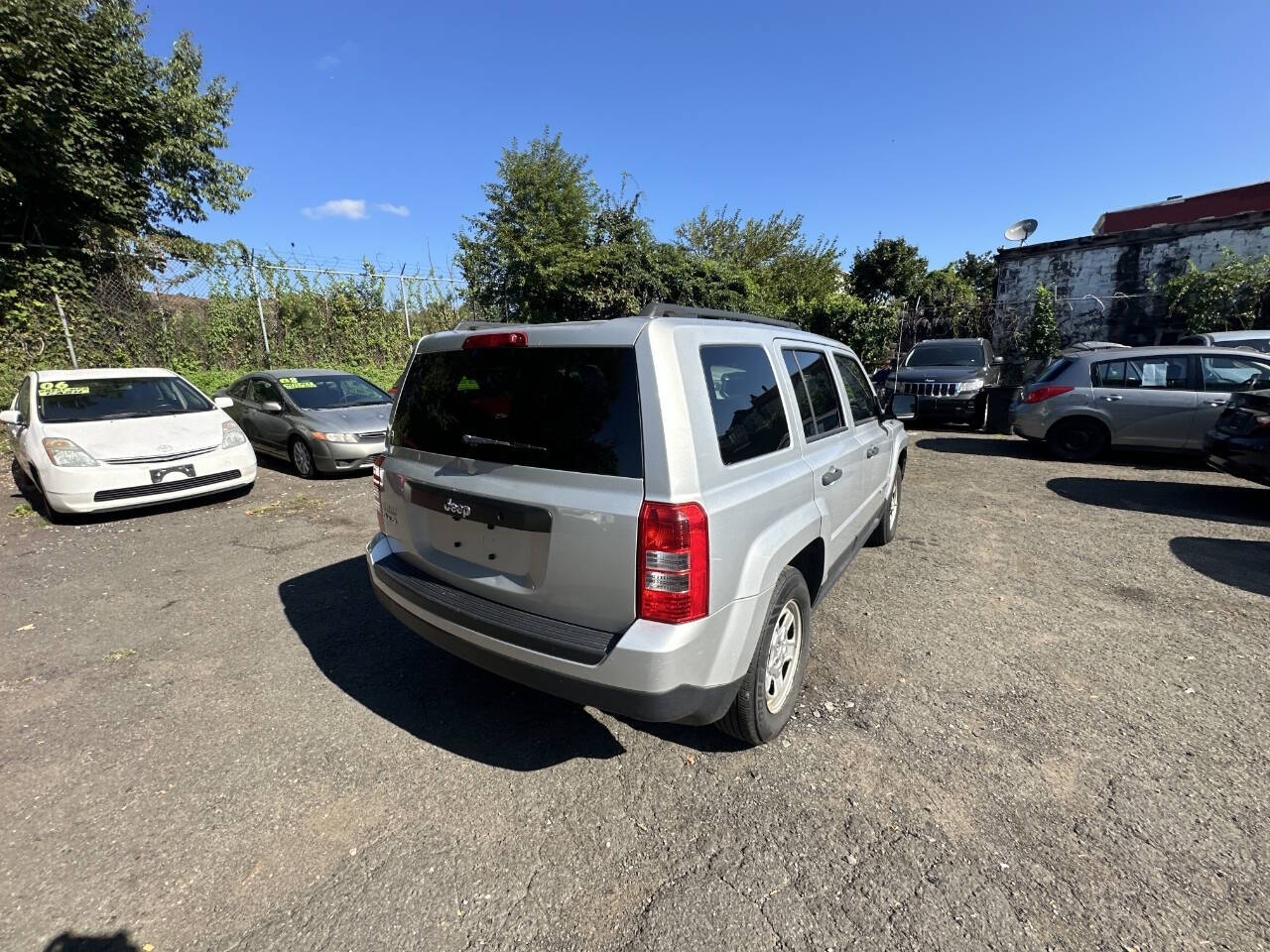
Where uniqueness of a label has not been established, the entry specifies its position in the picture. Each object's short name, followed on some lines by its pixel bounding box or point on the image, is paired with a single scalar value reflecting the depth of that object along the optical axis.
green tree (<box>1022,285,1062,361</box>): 15.07
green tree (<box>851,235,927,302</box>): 33.56
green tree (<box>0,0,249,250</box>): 8.59
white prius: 5.46
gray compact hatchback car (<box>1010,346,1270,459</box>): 7.40
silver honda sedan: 7.34
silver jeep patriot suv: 1.99
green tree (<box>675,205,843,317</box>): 25.64
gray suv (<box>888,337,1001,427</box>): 11.23
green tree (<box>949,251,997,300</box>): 40.62
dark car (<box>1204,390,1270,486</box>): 5.38
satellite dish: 17.25
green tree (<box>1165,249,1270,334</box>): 12.14
